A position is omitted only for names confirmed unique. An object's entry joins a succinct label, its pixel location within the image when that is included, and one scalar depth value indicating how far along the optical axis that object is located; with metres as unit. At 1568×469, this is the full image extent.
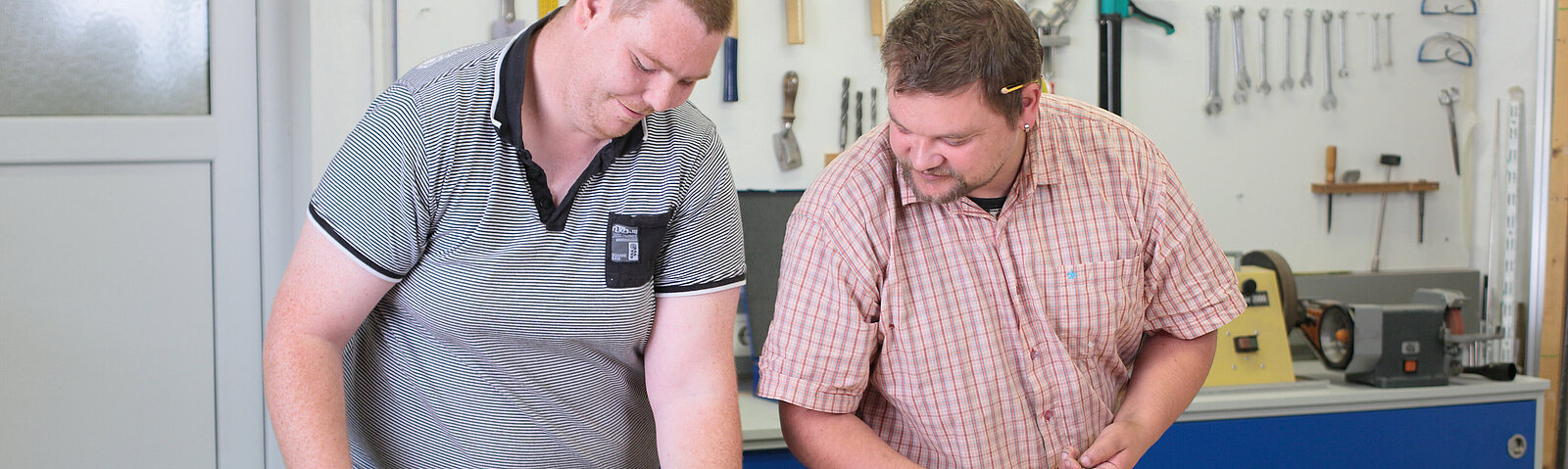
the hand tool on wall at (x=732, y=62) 2.68
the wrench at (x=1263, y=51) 3.14
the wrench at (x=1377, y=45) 3.22
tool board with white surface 2.85
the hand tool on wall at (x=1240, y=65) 3.11
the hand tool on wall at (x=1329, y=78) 3.19
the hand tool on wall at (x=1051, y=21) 2.92
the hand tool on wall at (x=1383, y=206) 3.23
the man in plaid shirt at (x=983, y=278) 1.35
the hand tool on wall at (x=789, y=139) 2.75
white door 2.26
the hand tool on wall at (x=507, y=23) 2.55
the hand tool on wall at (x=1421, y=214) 3.27
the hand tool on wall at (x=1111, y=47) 2.94
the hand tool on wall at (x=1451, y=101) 3.29
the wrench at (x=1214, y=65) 3.09
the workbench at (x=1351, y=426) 2.35
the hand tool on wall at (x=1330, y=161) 3.19
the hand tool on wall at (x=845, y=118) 2.83
